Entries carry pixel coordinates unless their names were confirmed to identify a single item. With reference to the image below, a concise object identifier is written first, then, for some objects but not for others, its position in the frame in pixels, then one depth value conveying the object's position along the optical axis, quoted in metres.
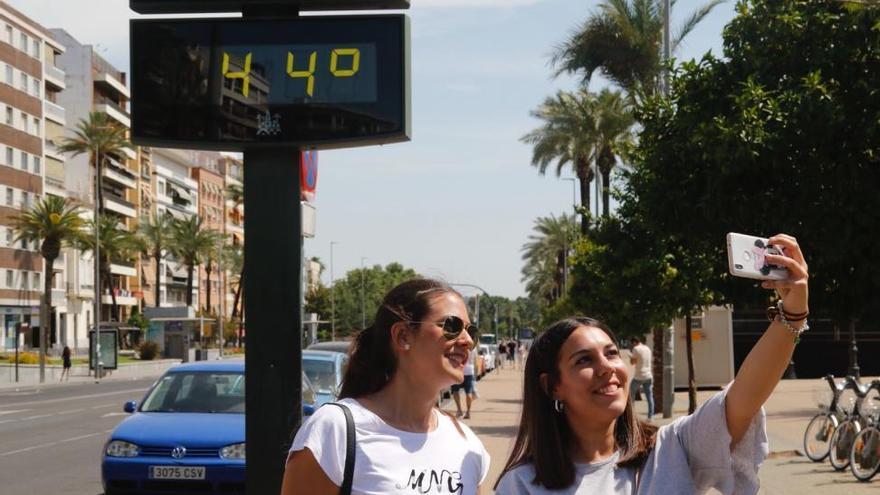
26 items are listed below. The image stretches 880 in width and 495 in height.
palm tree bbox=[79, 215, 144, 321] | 84.62
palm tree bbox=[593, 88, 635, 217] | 44.19
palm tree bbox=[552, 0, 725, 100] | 38.84
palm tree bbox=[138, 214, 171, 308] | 101.31
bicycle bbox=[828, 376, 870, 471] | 15.55
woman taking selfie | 3.15
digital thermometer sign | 5.81
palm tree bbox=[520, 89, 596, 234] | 45.53
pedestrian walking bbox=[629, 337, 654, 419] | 26.05
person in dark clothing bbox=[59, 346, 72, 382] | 59.06
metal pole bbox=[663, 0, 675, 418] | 27.30
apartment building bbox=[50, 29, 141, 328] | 96.88
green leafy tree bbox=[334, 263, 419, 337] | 151.12
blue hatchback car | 11.50
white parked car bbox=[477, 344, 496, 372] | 67.00
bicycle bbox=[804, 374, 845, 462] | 16.45
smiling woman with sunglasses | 3.63
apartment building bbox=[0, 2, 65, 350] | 78.38
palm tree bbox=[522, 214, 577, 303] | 88.38
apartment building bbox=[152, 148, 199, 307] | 123.38
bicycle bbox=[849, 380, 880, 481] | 14.56
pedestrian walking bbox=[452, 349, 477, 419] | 26.09
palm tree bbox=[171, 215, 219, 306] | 99.31
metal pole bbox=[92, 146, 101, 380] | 68.22
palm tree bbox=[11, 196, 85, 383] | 70.31
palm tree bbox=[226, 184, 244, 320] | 100.25
